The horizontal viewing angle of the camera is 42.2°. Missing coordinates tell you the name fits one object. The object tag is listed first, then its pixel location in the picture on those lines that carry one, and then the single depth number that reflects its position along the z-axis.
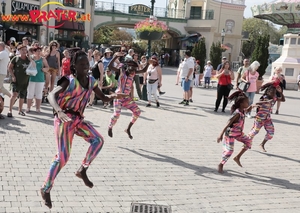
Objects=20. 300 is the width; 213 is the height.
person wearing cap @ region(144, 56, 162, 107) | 12.59
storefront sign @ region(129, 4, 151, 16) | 41.66
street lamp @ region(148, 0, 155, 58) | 17.16
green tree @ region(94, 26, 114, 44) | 47.91
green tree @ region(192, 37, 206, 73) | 22.31
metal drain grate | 4.41
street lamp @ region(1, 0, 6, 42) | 25.89
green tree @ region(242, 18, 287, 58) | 62.09
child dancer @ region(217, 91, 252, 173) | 6.17
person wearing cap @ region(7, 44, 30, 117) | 9.12
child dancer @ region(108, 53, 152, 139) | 7.53
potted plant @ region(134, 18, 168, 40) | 15.00
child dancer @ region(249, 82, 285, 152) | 7.61
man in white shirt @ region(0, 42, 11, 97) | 9.18
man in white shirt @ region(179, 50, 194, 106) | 12.77
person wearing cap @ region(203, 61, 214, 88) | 20.01
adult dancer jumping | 4.03
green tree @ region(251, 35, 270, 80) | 20.45
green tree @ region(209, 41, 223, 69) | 22.81
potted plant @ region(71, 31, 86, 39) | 36.66
